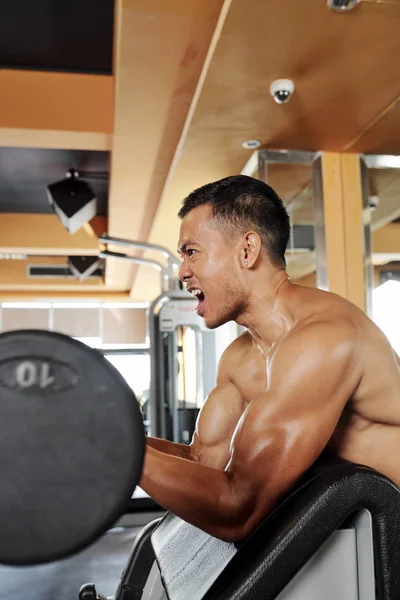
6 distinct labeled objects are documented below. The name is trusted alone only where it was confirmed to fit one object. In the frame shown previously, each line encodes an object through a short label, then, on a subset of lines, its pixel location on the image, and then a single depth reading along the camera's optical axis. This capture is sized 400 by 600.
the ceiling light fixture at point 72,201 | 4.62
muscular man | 0.84
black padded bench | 0.74
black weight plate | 0.51
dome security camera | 2.58
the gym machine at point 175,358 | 4.90
